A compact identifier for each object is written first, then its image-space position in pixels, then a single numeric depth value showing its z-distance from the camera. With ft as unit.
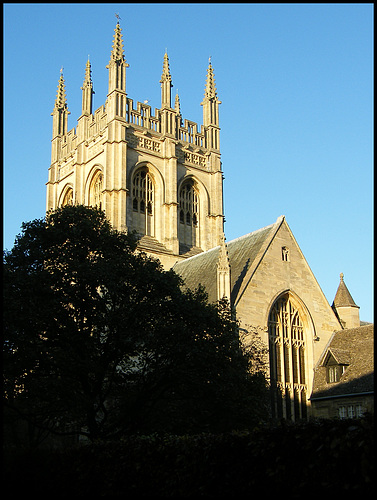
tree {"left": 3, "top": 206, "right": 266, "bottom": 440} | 71.10
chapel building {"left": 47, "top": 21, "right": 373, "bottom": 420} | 110.22
